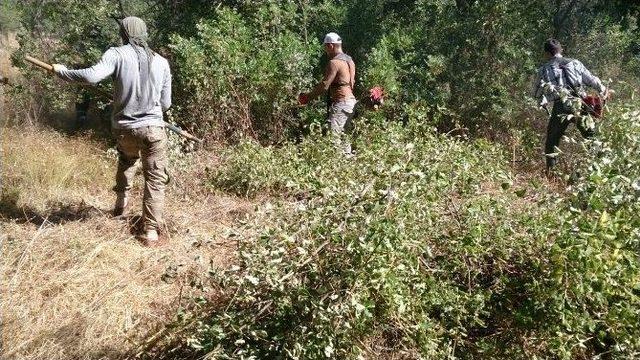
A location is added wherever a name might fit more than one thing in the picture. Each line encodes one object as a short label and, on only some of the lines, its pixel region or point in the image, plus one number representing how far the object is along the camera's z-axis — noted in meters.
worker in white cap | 6.33
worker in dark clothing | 6.09
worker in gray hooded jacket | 4.41
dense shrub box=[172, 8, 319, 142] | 7.09
